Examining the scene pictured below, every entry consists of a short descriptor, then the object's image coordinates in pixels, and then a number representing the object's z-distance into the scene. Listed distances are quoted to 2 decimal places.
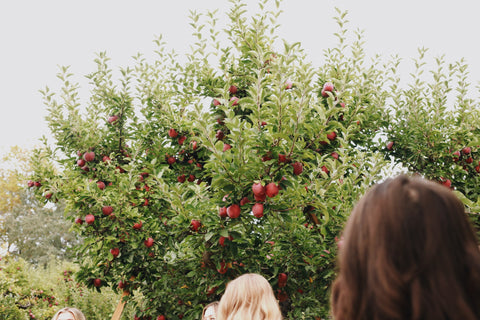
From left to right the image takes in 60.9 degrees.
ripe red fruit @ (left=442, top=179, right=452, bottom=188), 4.95
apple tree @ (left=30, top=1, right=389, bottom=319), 3.28
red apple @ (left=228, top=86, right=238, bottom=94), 5.06
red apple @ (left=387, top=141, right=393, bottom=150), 5.77
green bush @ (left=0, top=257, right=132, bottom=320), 9.02
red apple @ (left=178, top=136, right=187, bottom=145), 5.29
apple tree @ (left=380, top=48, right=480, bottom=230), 5.31
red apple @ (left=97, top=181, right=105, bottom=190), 5.17
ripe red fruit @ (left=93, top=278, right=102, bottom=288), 5.06
